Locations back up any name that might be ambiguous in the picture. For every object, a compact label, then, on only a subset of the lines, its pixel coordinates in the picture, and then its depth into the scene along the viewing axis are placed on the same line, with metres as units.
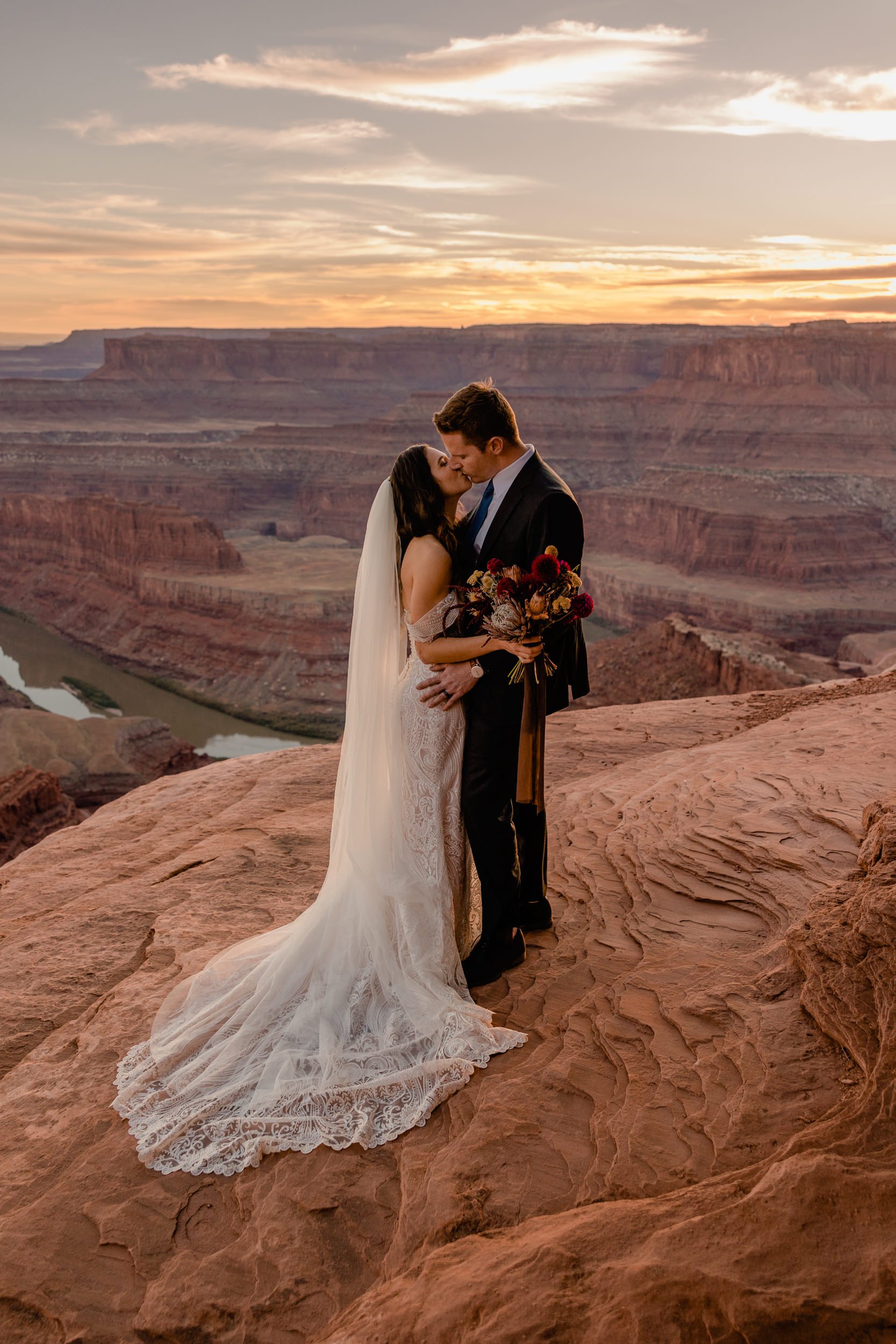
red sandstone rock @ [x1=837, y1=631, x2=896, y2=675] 38.53
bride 3.17
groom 3.51
